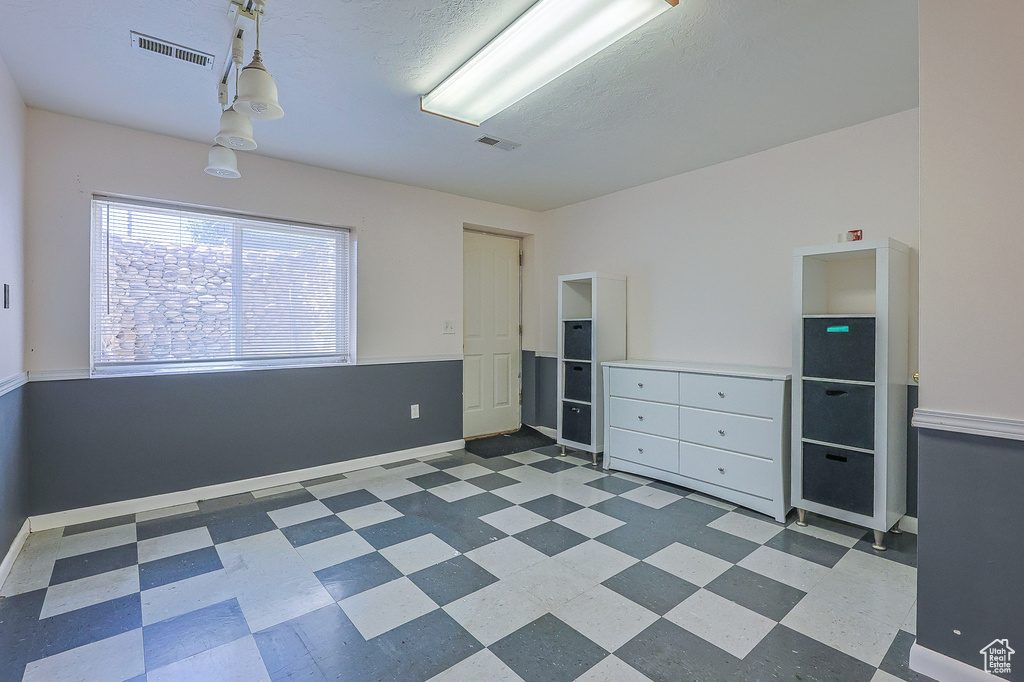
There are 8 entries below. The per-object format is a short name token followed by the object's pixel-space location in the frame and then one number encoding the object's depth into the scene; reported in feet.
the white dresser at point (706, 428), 9.61
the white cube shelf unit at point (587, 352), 13.50
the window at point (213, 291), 10.00
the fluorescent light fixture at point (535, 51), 5.92
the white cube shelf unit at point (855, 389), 8.27
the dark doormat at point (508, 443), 14.75
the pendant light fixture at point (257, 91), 5.66
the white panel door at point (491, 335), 16.19
